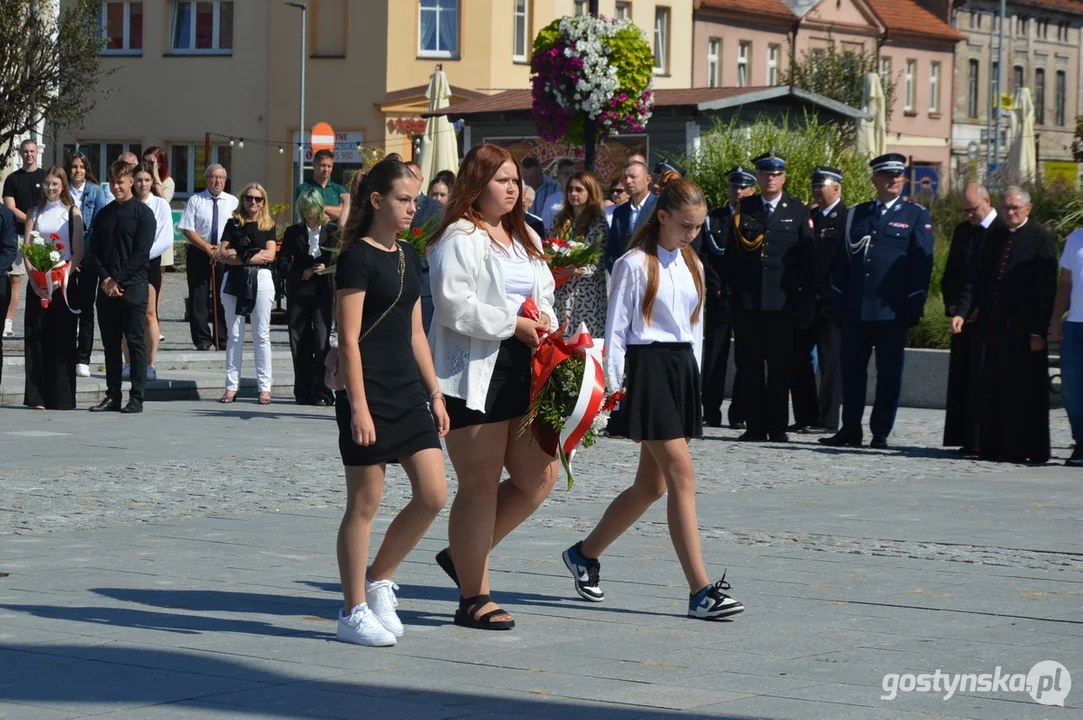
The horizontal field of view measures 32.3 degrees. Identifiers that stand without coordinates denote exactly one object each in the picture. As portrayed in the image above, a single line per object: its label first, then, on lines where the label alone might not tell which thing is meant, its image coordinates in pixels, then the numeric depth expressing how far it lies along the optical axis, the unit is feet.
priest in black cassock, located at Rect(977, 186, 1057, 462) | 44.19
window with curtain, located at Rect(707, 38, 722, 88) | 189.47
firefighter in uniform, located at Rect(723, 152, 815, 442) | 47.26
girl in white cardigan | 22.34
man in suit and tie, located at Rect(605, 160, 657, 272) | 45.83
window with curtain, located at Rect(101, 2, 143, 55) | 168.04
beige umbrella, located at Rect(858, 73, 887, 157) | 105.09
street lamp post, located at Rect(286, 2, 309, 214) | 147.35
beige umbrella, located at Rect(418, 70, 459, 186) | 107.76
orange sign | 139.64
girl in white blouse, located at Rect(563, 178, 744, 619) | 23.93
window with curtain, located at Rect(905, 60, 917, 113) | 219.61
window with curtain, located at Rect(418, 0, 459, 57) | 160.15
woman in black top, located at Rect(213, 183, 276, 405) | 53.67
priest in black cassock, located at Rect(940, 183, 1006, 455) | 45.34
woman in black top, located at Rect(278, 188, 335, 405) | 52.75
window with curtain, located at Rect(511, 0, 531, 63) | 162.71
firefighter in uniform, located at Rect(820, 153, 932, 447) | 45.73
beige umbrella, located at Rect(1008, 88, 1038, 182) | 112.06
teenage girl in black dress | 21.34
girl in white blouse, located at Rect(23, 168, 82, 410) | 51.60
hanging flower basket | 62.85
